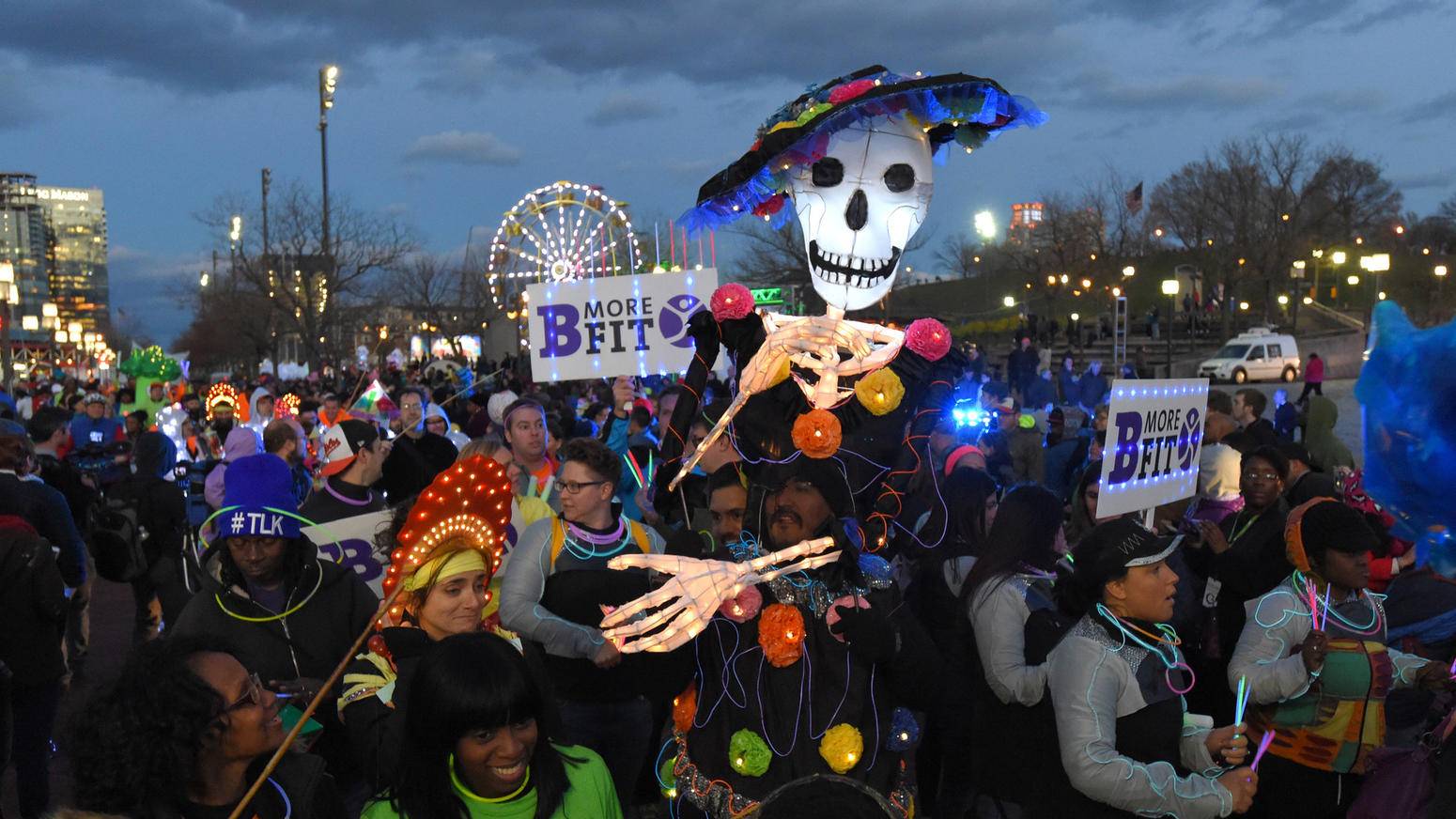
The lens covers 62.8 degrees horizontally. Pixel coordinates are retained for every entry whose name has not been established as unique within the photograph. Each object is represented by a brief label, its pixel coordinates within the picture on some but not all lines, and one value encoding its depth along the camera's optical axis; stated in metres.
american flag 63.22
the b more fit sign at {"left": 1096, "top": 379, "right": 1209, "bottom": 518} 6.04
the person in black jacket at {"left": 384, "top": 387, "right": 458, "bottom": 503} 8.14
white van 38.75
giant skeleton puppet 4.74
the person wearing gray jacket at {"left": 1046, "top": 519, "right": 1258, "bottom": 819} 3.32
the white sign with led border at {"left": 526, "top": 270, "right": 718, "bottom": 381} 8.52
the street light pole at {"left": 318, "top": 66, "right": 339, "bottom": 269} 24.97
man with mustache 3.45
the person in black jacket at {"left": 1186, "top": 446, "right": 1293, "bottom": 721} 5.64
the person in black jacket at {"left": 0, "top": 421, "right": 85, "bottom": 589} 5.80
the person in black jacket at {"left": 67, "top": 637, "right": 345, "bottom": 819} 2.56
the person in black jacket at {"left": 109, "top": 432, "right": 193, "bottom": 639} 7.92
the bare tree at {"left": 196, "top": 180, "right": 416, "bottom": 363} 28.55
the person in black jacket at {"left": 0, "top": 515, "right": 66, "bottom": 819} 5.15
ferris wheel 18.20
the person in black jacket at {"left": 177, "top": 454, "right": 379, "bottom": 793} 4.04
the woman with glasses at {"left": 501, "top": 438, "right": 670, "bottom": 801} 4.40
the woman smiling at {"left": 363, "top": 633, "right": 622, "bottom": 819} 2.82
